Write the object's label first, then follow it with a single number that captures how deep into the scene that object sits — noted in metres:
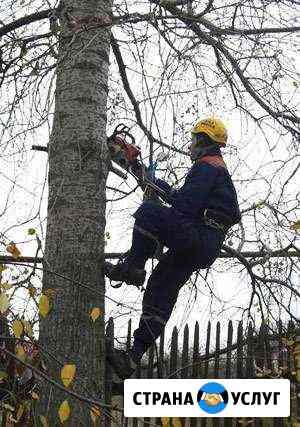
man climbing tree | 3.47
